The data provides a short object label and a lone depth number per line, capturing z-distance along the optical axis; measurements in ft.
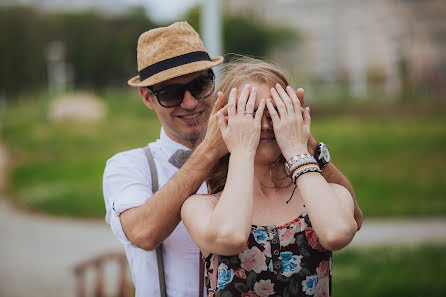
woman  5.71
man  6.37
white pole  22.82
